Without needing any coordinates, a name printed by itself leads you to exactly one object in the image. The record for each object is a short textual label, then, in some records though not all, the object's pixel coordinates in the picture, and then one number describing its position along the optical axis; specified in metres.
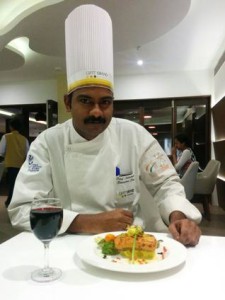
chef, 1.20
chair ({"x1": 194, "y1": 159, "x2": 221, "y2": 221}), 4.50
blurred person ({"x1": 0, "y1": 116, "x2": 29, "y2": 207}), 4.73
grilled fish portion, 0.77
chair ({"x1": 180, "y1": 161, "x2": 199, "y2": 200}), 4.04
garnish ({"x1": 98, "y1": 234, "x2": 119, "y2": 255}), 0.80
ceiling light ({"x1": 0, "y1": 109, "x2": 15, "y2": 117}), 7.25
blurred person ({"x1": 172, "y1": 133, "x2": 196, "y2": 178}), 4.52
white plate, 0.69
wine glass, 0.68
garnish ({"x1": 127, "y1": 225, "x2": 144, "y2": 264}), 0.81
